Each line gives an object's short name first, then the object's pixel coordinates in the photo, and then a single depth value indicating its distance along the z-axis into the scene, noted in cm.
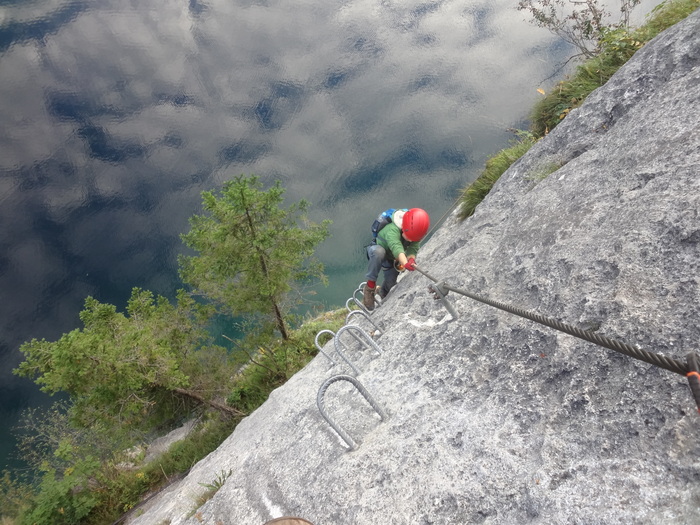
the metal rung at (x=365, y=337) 534
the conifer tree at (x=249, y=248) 1180
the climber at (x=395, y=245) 709
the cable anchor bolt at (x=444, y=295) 471
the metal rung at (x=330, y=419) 398
